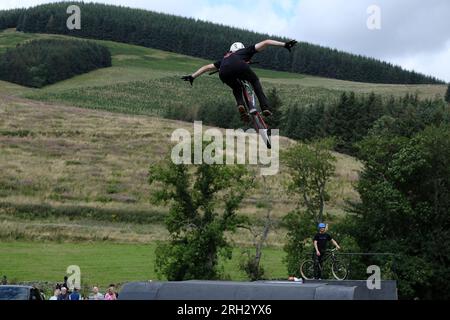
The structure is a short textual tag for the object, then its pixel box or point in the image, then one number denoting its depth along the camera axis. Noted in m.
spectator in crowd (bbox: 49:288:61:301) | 26.62
